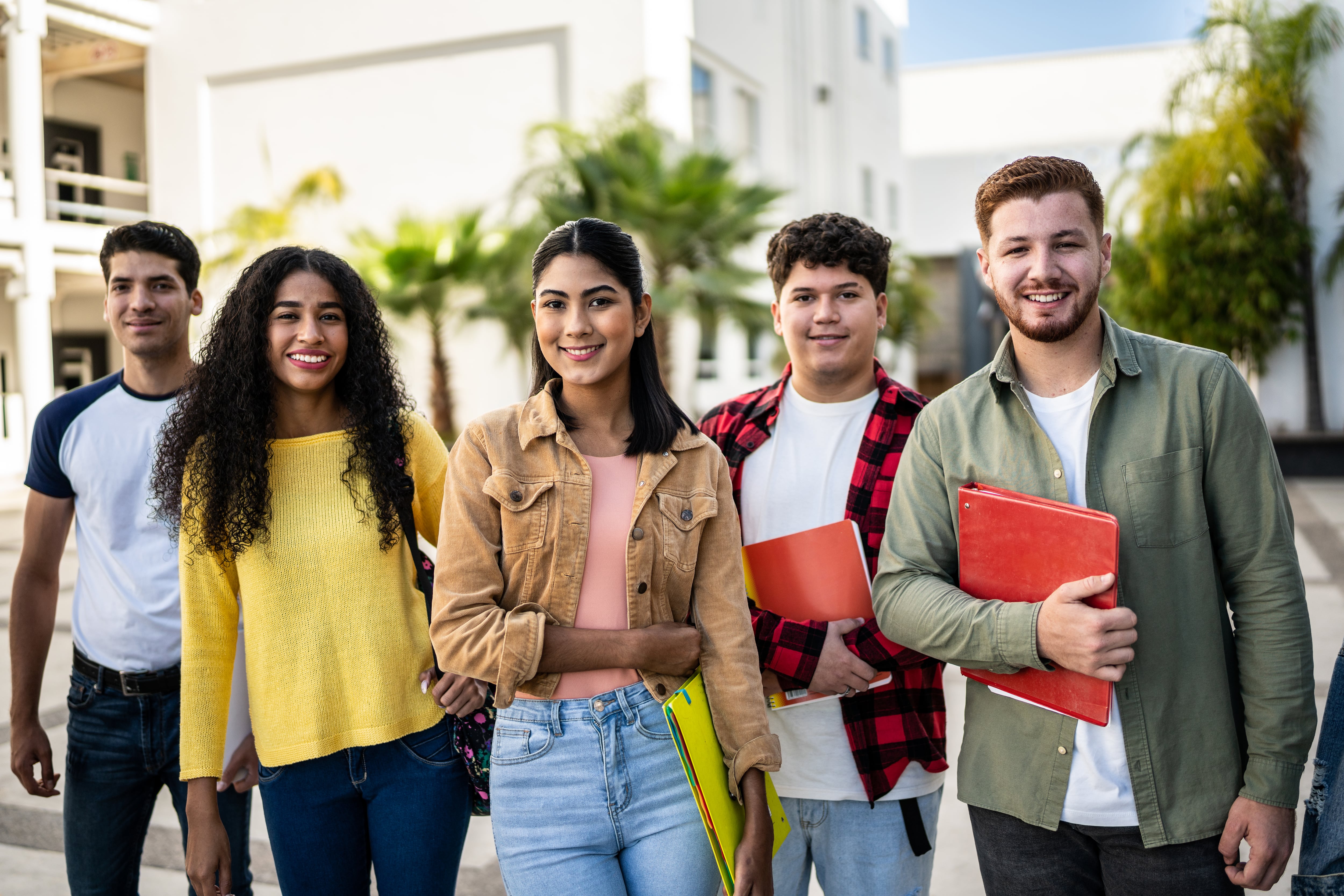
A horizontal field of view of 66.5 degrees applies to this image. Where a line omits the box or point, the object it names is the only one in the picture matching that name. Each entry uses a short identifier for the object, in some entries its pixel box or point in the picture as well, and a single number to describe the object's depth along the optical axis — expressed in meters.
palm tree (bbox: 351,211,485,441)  14.23
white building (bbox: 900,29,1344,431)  29.77
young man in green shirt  1.79
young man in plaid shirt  2.21
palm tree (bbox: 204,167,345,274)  17.14
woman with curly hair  2.10
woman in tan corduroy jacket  1.84
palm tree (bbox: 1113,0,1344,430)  13.49
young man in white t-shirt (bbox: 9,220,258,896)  2.48
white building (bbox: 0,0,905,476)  16.14
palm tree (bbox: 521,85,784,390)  12.61
